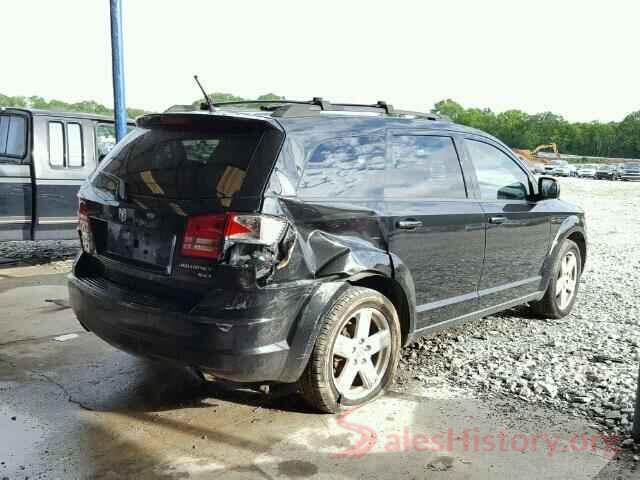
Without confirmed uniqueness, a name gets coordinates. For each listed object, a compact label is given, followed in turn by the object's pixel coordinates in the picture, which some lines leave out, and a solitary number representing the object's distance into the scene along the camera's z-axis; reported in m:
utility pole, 8.58
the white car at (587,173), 57.89
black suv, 3.20
